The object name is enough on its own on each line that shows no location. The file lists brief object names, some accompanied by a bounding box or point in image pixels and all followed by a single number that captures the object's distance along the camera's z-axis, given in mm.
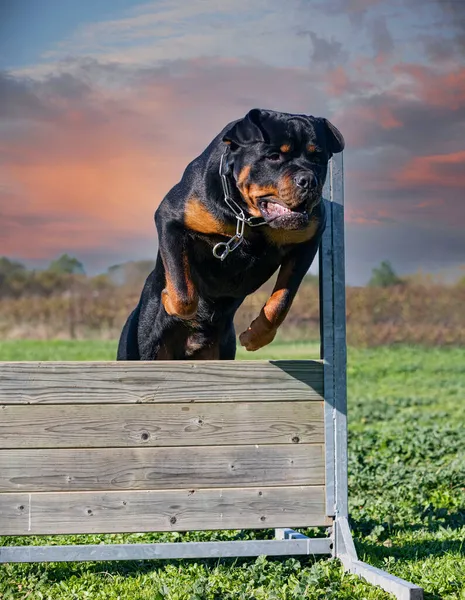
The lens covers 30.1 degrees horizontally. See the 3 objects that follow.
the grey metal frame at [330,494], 3957
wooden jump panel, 3994
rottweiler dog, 4027
